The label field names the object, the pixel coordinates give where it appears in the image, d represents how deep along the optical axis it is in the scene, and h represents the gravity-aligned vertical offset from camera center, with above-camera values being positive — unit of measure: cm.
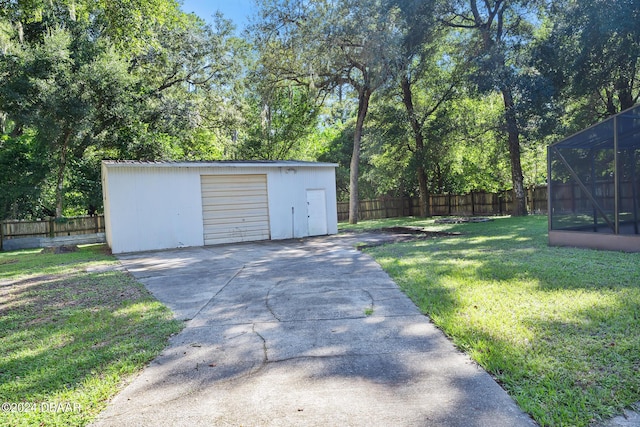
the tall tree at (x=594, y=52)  1061 +429
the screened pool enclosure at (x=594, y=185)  805 +15
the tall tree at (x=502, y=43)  1455 +638
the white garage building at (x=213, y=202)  1134 +22
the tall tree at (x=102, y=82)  891 +450
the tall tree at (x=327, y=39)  1463 +633
